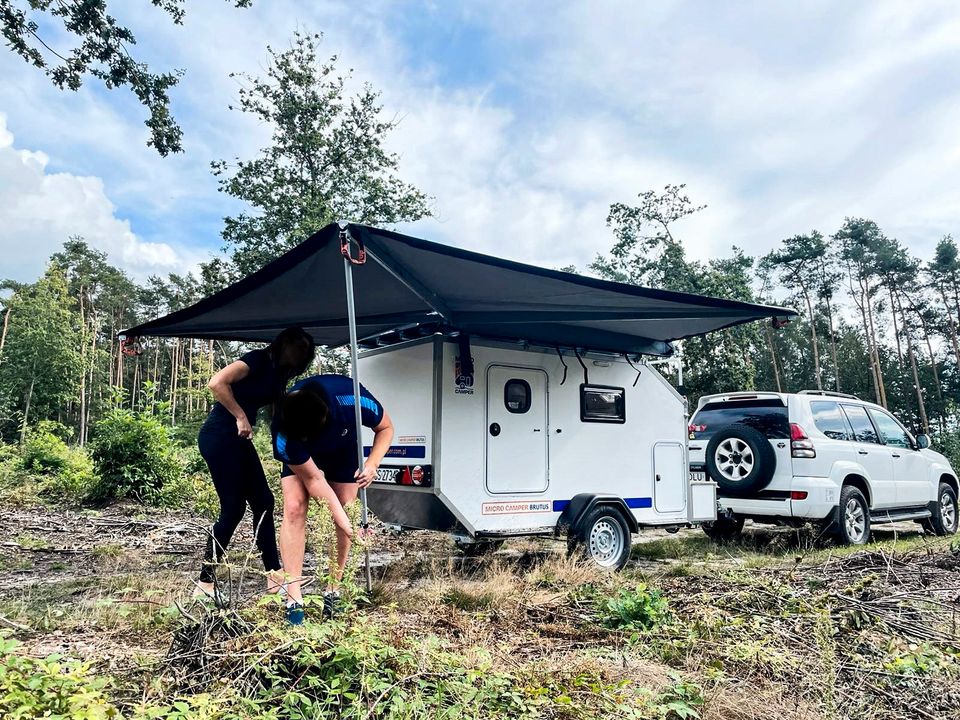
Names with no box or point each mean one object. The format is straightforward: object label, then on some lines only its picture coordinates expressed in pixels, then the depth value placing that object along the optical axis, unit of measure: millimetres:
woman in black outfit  3752
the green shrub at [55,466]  10398
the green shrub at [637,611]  3600
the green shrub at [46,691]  1968
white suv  6949
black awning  4117
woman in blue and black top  3396
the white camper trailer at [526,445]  5211
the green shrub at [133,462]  9523
